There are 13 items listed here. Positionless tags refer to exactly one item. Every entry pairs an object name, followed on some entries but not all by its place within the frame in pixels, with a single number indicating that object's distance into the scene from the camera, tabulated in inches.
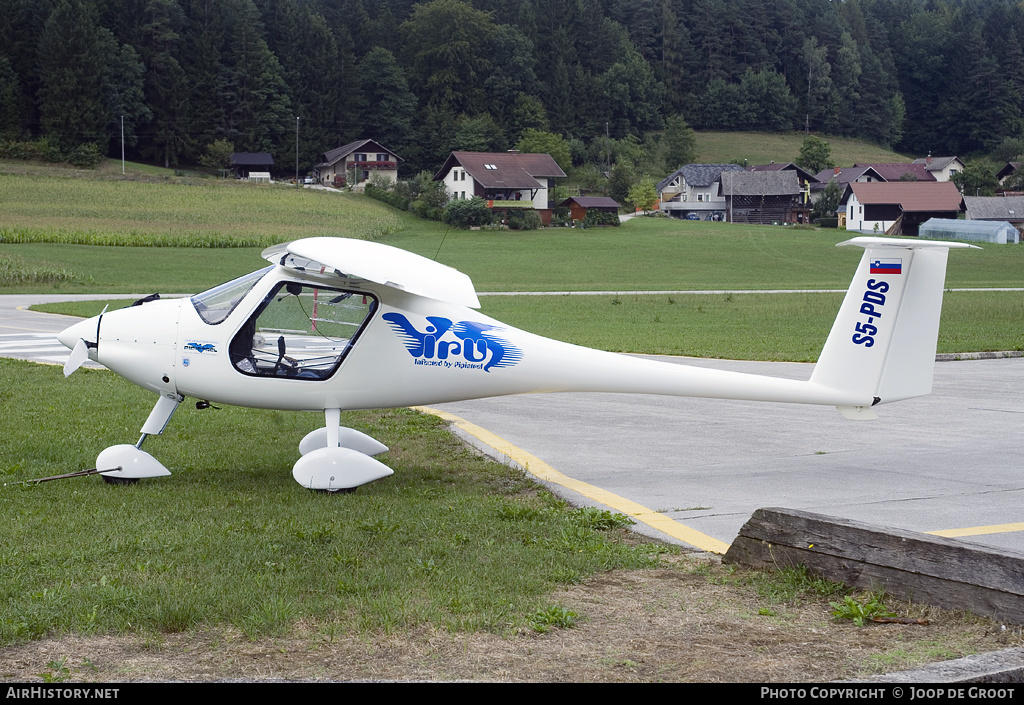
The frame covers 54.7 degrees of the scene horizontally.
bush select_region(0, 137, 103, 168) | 4203.2
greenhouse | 3262.8
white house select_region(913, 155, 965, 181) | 5600.4
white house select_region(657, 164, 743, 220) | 4704.7
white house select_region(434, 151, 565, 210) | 3725.4
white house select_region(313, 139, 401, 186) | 4237.2
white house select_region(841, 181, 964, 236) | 3909.9
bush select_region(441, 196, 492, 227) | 3139.8
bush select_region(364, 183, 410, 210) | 3412.9
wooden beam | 189.9
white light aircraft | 350.3
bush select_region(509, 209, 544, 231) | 3287.4
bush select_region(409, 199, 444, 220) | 3245.6
